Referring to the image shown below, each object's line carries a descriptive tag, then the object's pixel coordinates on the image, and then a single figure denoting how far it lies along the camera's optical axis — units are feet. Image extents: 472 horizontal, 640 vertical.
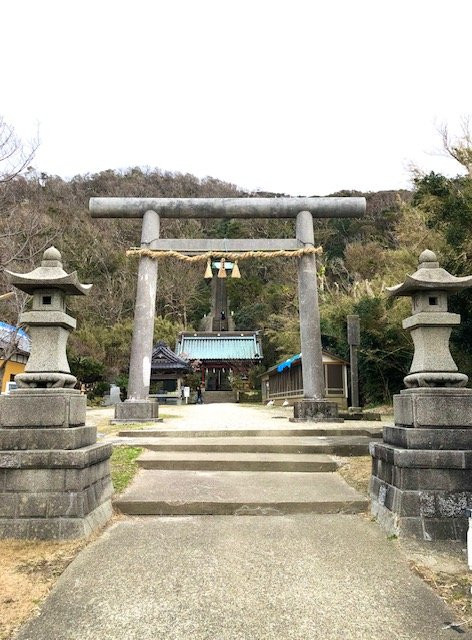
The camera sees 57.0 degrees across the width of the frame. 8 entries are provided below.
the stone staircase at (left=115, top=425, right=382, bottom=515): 13.84
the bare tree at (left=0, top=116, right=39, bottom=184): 31.30
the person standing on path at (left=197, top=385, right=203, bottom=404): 83.96
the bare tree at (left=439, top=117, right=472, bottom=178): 37.32
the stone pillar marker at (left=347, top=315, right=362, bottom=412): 42.01
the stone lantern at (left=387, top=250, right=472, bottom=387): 13.38
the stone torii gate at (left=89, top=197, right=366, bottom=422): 31.96
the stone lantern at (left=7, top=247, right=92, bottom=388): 13.61
